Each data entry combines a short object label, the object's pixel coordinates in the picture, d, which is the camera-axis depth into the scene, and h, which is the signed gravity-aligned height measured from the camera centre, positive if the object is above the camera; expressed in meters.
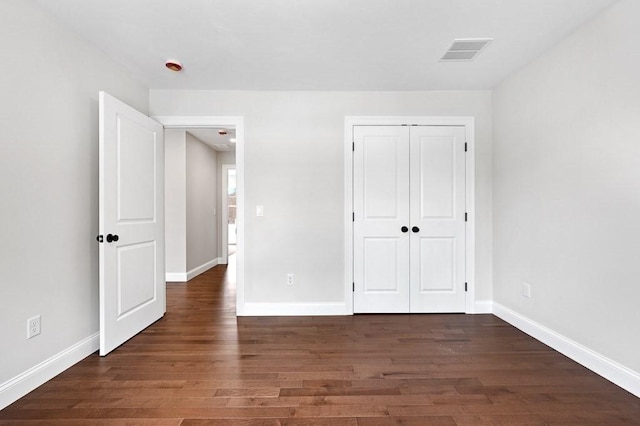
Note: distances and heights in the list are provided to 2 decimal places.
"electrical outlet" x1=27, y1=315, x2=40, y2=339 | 1.86 -0.71
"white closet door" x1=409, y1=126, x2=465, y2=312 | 3.23 -0.02
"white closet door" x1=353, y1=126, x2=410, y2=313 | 3.22 -0.01
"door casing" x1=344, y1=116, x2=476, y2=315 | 3.21 +0.33
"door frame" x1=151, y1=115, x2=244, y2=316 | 3.17 +0.75
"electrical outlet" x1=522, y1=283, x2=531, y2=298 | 2.73 -0.71
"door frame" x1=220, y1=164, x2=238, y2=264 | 6.53 -0.08
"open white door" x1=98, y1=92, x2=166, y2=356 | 2.31 -0.07
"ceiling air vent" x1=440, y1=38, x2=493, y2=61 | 2.29 +1.32
